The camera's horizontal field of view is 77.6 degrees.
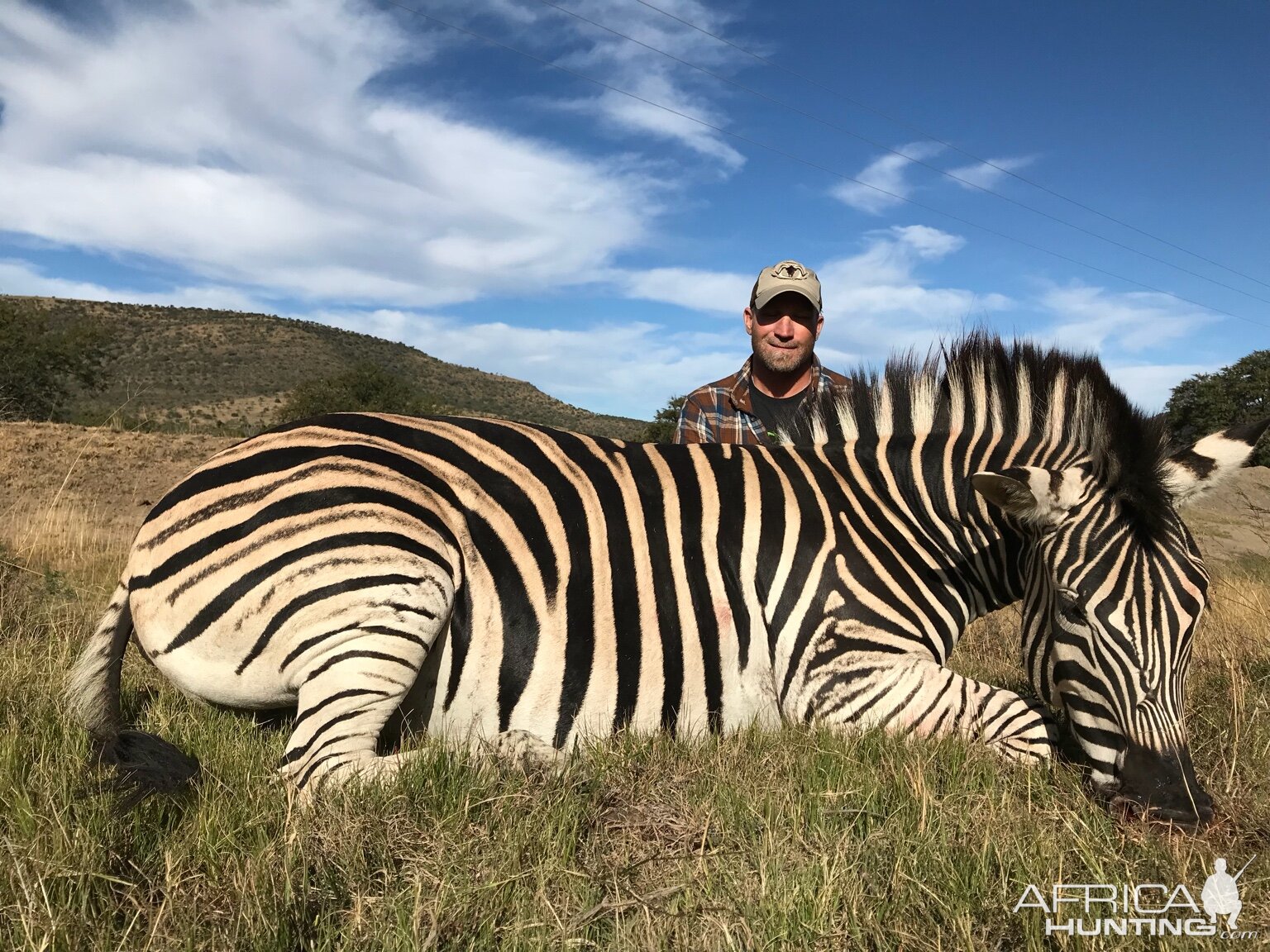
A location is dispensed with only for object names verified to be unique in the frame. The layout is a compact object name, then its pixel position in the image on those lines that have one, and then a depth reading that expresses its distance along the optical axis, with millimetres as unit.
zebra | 2762
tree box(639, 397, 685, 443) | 21481
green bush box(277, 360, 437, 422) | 32812
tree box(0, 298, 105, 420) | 28281
